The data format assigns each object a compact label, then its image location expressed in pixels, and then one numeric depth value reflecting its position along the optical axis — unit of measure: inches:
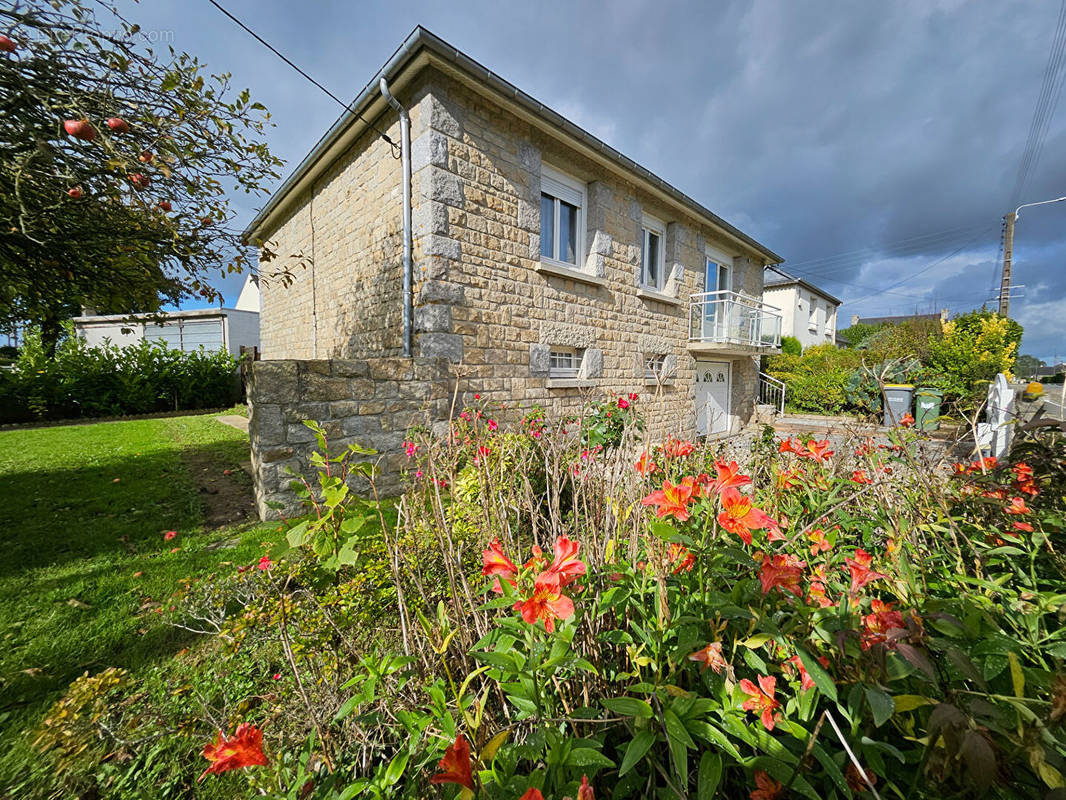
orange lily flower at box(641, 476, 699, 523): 43.3
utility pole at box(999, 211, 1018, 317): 604.1
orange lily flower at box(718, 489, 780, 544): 39.0
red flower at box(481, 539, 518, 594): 41.0
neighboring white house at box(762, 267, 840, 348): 818.2
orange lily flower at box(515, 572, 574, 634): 35.1
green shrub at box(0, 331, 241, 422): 371.6
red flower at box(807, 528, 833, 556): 50.1
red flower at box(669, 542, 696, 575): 46.7
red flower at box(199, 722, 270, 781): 32.3
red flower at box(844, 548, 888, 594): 39.2
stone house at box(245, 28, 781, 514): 192.9
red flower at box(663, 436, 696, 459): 82.2
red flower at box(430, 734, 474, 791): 28.4
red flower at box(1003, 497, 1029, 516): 56.5
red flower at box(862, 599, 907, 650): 31.9
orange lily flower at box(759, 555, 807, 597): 37.7
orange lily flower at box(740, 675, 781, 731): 34.7
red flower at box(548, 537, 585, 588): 37.0
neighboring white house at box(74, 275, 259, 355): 666.8
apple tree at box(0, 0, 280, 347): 103.7
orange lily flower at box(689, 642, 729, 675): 35.4
